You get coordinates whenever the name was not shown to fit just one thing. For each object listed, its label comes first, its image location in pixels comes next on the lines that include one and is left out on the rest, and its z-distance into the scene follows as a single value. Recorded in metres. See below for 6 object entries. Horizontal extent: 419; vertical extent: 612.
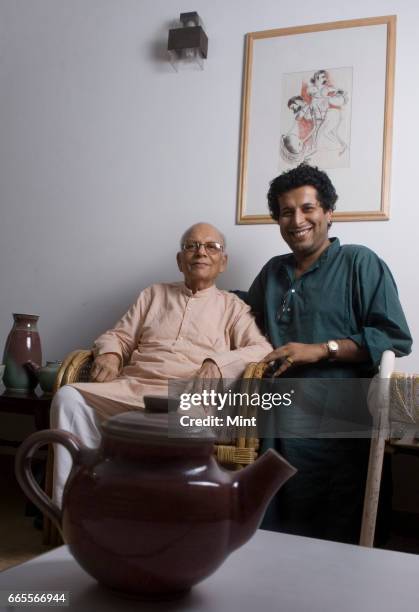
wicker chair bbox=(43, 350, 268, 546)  1.86
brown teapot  0.56
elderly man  2.04
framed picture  2.65
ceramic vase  2.53
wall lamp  2.91
